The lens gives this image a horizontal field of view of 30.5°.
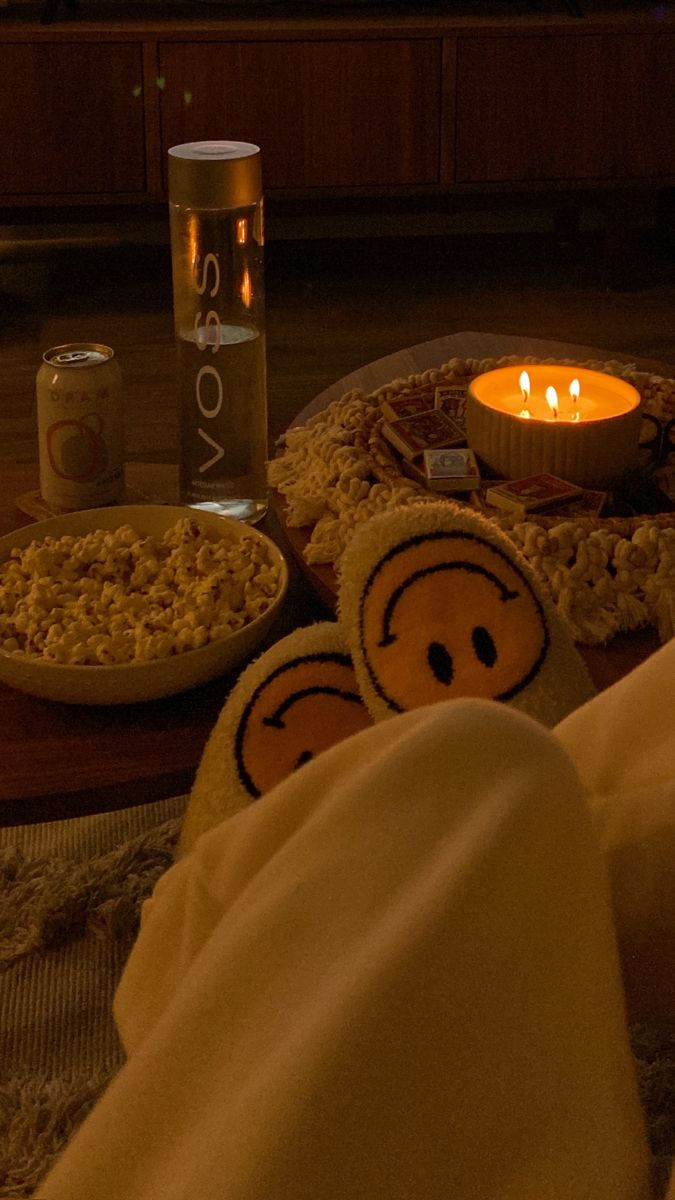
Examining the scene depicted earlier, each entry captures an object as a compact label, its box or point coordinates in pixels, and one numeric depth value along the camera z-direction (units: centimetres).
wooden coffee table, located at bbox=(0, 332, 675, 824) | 70
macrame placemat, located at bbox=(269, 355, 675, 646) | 82
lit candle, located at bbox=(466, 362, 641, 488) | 96
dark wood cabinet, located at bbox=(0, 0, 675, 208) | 274
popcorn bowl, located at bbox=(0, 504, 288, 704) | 73
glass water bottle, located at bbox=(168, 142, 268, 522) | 93
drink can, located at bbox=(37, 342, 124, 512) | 97
